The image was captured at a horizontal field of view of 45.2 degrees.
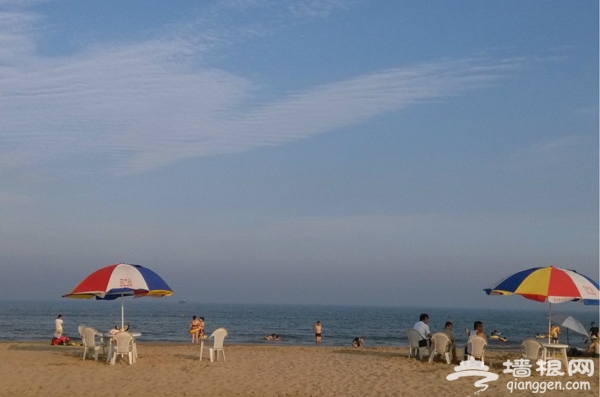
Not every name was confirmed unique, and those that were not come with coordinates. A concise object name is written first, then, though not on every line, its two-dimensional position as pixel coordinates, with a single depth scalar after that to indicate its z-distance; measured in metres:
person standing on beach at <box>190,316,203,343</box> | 25.94
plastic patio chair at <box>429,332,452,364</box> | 16.67
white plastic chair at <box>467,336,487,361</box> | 15.69
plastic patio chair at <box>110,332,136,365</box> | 16.31
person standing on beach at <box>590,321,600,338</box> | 19.32
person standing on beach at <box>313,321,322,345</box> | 31.00
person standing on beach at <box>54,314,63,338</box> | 24.39
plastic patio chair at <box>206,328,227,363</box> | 16.96
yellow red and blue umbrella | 15.47
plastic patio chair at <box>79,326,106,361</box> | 17.17
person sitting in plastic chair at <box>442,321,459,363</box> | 16.84
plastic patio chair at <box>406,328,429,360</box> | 17.81
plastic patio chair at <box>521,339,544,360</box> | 15.30
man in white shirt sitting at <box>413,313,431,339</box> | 17.77
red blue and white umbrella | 16.72
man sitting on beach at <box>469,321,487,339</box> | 16.58
